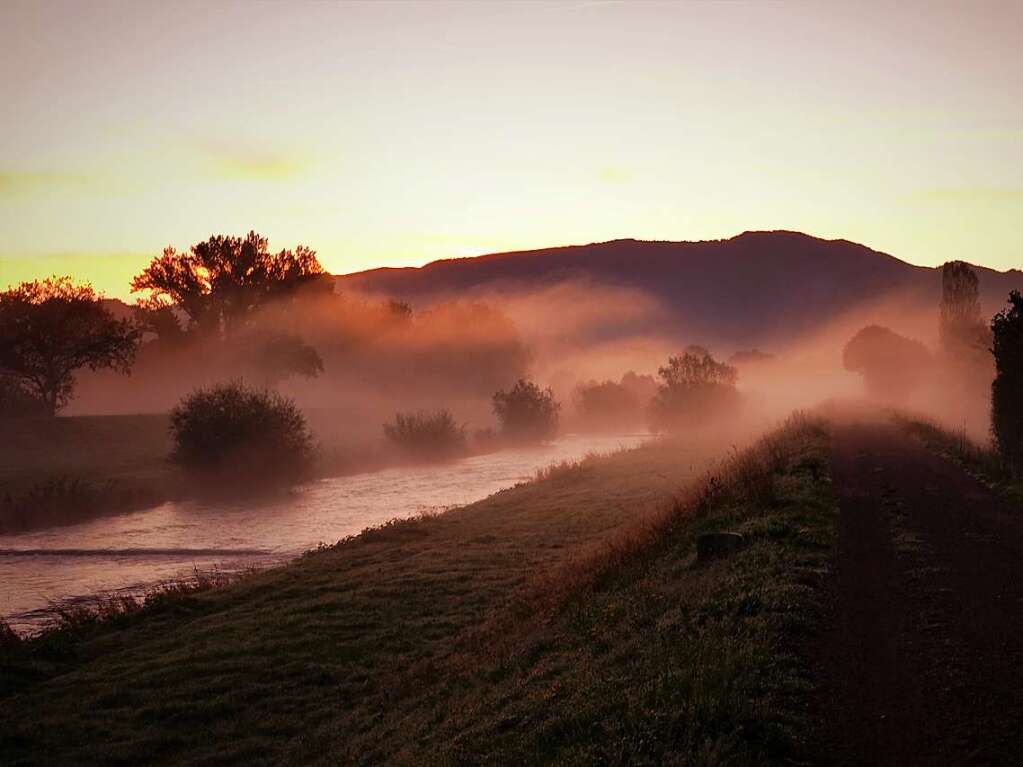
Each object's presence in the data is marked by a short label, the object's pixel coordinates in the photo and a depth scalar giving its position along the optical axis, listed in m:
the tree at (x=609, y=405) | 119.06
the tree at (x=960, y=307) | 86.56
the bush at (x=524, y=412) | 91.06
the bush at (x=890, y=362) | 118.62
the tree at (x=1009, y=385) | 30.20
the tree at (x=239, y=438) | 57.06
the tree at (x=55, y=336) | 67.75
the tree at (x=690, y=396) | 93.12
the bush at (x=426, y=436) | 75.12
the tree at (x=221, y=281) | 83.88
